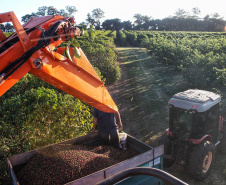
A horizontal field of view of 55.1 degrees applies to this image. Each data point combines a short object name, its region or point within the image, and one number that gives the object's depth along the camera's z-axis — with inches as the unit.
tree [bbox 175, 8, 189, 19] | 3727.6
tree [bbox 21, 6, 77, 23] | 2258.9
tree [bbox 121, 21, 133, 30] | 2910.9
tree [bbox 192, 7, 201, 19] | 3718.0
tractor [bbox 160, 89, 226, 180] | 201.5
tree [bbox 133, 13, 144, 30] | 3447.8
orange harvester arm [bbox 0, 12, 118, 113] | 90.1
